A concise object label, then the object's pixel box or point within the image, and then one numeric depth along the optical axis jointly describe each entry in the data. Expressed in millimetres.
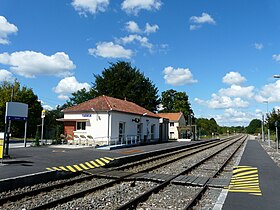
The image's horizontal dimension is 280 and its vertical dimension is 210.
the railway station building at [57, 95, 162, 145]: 26594
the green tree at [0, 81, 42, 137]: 42125
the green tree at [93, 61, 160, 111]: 52469
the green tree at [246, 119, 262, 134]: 165700
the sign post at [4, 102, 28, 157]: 14228
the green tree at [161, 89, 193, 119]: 78500
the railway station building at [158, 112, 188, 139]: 58919
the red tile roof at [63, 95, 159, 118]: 27641
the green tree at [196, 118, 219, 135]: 98225
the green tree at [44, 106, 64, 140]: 43294
